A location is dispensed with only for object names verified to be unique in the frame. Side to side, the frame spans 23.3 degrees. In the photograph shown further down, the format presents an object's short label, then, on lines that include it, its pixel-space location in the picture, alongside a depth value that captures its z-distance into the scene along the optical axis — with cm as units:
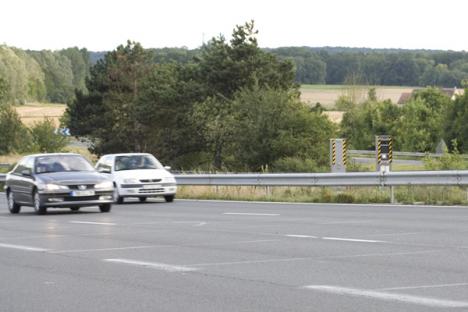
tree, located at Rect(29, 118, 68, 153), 8206
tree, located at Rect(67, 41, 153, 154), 9169
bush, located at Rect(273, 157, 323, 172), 4648
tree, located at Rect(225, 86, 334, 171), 5212
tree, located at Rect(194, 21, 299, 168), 7600
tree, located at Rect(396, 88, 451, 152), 10006
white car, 3097
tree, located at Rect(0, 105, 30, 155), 8406
